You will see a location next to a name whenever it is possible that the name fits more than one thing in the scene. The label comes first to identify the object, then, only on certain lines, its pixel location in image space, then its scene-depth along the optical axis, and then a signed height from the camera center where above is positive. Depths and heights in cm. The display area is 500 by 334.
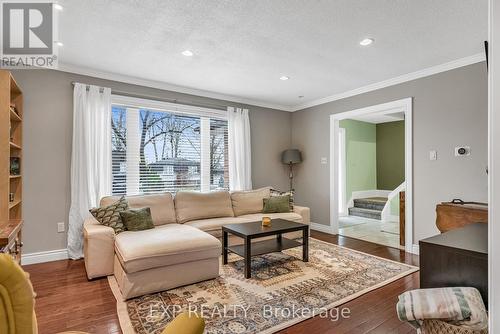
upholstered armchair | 79 -39
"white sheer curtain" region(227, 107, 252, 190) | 503 +38
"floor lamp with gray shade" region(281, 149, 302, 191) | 552 +25
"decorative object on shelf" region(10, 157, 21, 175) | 310 +5
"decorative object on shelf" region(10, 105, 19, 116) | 296 +67
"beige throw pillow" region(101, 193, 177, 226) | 369 -48
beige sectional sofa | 255 -79
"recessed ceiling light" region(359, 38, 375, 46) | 286 +133
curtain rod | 401 +111
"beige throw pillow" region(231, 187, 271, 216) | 458 -55
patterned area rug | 213 -117
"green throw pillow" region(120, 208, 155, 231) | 333 -61
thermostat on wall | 339 +20
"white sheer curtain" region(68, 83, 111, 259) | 361 +19
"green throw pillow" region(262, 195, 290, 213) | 462 -61
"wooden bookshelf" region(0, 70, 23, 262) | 234 +7
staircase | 664 -101
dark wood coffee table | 297 -85
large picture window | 409 +35
